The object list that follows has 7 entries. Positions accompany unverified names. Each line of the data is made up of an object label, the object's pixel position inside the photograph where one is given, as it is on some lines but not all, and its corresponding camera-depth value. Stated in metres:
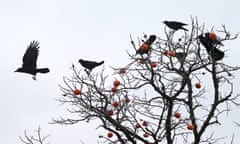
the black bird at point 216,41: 13.86
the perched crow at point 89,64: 15.12
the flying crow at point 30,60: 17.20
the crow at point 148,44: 13.51
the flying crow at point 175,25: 15.21
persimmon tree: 14.02
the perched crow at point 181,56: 14.24
